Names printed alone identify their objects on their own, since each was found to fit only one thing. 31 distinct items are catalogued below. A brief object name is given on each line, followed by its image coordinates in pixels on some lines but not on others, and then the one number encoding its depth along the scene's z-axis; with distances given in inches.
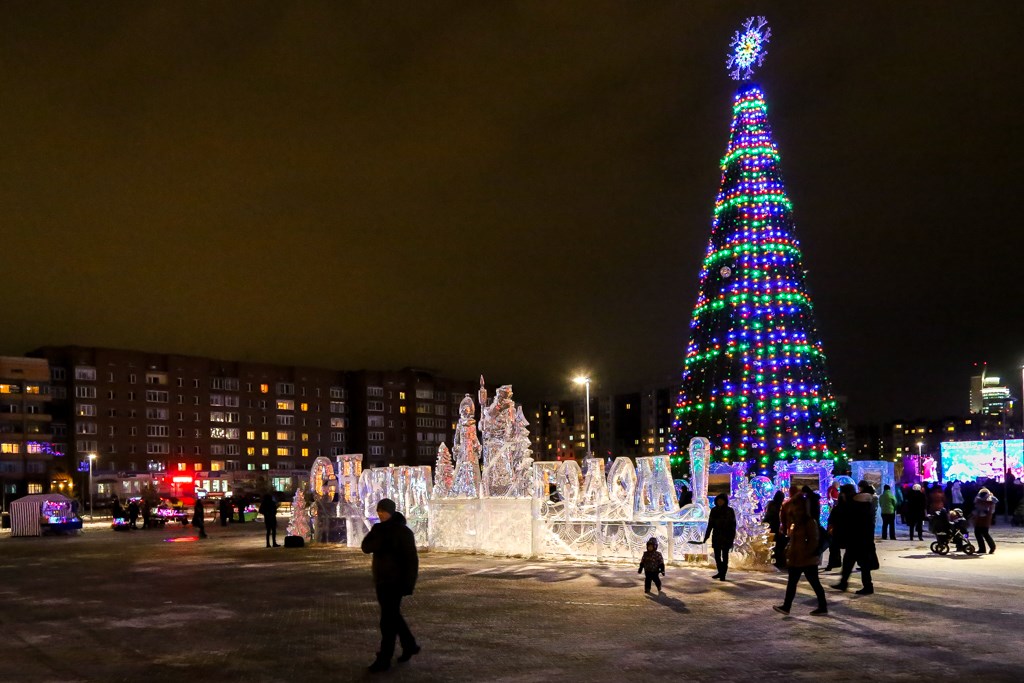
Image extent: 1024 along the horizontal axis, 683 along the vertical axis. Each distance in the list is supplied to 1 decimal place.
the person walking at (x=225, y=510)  1646.2
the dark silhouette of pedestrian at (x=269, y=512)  1044.5
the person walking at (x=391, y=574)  361.4
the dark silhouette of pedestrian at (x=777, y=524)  673.6
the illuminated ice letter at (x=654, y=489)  755.4
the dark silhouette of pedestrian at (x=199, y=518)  1309.1
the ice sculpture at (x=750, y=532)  689.0
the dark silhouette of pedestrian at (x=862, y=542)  540.4
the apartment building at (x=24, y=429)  3496.6
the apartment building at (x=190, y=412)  3789.4
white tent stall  1488.7
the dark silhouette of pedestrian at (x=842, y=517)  550.3
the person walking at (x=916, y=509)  924.0
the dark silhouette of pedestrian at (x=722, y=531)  637.3
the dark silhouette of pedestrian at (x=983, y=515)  773.3
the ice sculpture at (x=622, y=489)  770.8
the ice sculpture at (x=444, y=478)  951.0
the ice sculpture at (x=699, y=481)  725.3
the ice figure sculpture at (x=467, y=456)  925.8
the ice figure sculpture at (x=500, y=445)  882.8
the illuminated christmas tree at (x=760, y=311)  1330.0
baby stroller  776.9
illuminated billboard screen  1638.8
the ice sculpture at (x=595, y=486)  788.6
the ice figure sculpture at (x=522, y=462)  860.6
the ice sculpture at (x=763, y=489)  799.7
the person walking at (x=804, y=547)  462.0
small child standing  565.0
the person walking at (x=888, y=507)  951.6
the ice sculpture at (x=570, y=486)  808.3
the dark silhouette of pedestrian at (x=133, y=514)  1631.4
